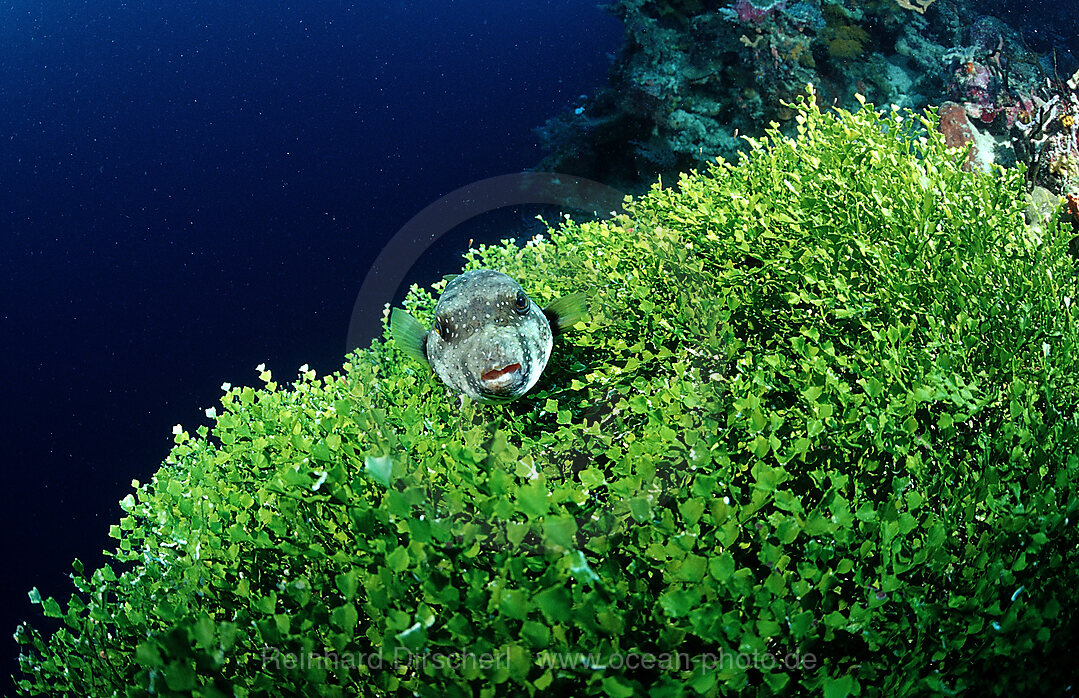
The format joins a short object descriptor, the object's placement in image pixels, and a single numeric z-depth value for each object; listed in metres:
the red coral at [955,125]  8.05
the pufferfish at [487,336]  3.13
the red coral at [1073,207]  6.06
